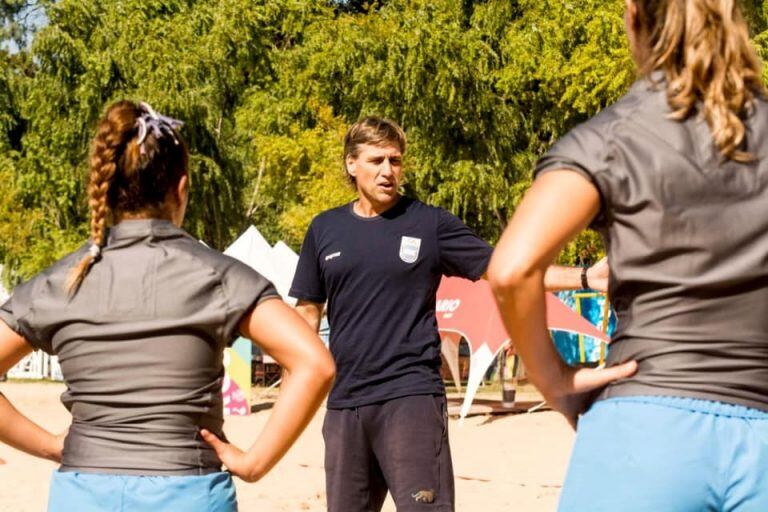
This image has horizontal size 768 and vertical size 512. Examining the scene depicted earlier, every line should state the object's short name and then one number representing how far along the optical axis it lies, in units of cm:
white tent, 3359
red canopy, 2861
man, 875
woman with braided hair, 490
